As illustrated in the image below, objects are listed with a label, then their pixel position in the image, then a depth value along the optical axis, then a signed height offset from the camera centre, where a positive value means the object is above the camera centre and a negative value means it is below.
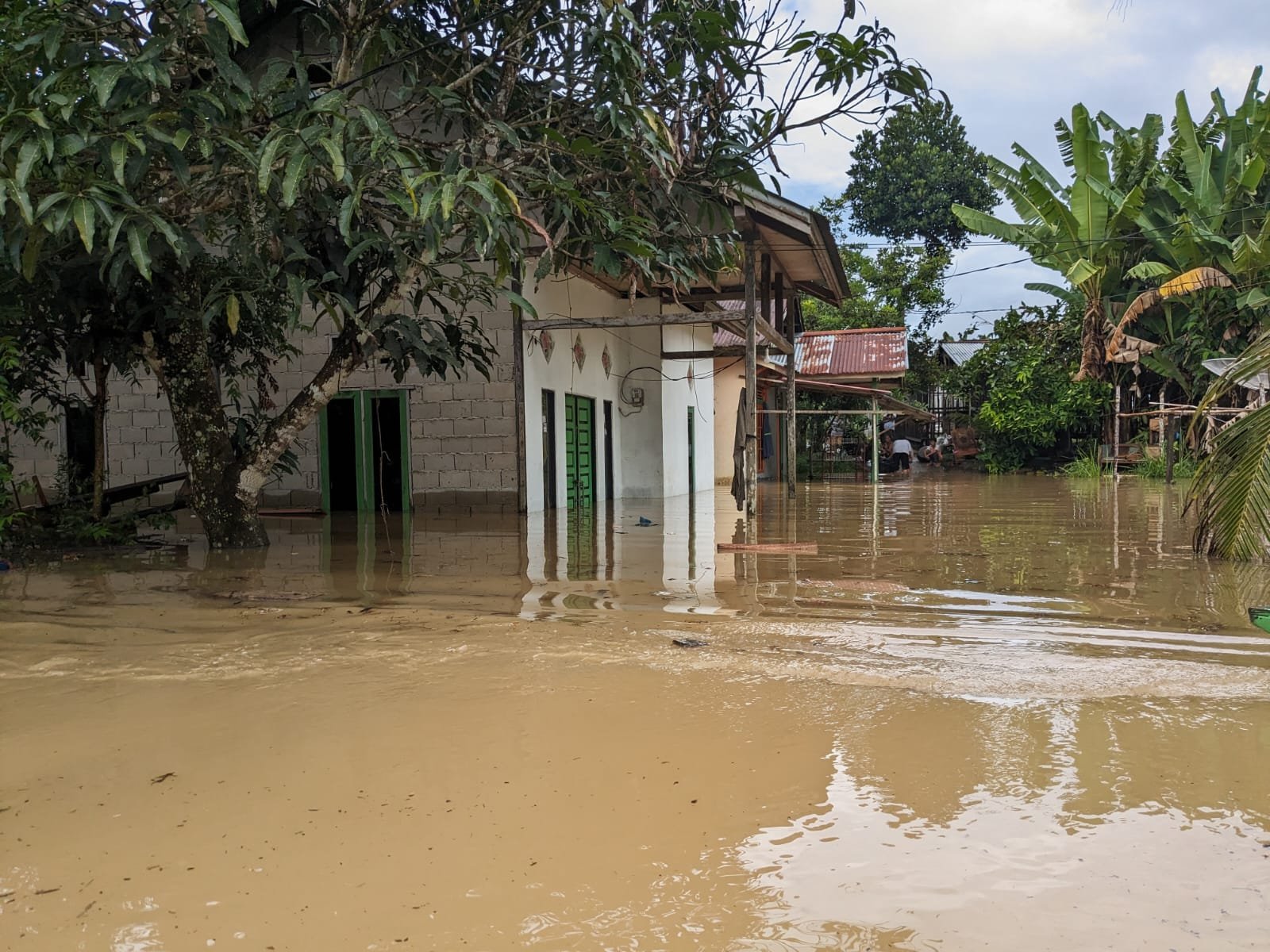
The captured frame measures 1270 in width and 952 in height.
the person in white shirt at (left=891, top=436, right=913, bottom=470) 28.36 +0.58
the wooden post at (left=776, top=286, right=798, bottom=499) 16.31 +0.99
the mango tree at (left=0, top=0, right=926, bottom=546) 4.86 +1.87
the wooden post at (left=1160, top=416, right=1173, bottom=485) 18.67 +0.58
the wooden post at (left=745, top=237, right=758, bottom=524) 12.26 +1.41
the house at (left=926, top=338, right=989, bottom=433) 31.08 +2.49
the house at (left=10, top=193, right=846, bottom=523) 12.52 +0.73
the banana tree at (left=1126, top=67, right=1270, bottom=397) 16.98 +4.40
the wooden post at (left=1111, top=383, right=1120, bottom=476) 22.22 +0.59
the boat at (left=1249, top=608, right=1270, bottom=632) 4.49 -0.69
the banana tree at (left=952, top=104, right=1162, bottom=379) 17.55 +4.97
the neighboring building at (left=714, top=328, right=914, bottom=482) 22.81 +2.44
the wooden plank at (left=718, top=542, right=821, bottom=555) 8.73 -0.65
